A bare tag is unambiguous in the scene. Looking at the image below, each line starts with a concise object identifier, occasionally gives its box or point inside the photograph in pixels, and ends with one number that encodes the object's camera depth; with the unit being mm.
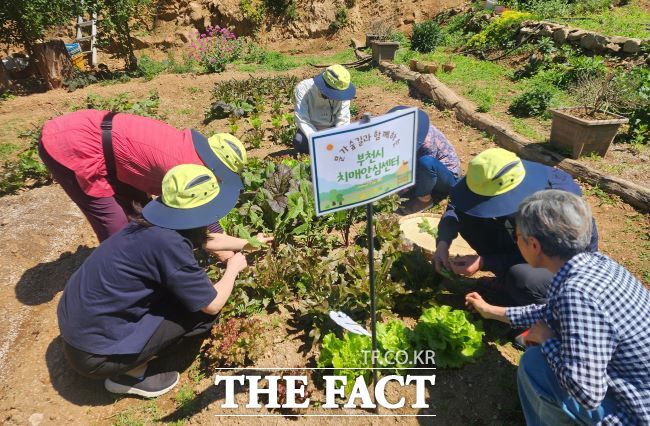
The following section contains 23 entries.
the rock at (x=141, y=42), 15031
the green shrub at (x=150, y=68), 10945
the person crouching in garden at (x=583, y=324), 1692
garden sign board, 1897
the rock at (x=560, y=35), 8685
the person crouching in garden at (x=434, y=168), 4355
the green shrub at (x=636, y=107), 5535
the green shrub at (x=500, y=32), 10055
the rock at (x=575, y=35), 8365
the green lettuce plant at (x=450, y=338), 2762
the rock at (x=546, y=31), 9086
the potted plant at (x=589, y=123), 5043
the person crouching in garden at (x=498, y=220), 2611
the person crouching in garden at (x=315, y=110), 5426
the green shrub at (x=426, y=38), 11695
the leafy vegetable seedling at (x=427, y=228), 4055
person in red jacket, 3104
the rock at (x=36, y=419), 2688
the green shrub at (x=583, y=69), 6926
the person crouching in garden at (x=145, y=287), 2334
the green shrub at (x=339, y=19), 15703
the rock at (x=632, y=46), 7320
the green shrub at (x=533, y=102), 6602
